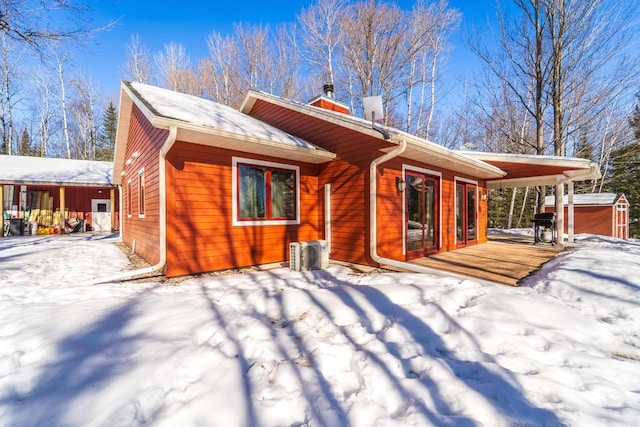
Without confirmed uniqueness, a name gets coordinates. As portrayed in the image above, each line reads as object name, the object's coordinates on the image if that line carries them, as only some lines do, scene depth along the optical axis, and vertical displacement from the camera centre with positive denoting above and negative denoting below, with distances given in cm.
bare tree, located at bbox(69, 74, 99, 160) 2261 +835
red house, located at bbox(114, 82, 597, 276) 471 +57
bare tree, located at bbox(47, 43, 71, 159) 1992 +914
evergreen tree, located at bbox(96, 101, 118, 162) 2519 +749
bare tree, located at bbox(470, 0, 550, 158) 1115 +670
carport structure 1199 +89
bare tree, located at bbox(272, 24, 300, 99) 1716 +934
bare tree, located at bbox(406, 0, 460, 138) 1466 +891
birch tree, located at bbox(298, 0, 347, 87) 1440 +956
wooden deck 471 -111
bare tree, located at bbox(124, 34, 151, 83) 1808 +1003
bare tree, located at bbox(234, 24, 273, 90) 1733 +993
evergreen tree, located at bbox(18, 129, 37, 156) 2411 +598
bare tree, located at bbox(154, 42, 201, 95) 1807 +954
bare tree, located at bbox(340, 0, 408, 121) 1428 +884
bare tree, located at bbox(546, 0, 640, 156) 1029 +604
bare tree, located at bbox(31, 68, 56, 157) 2082 +858
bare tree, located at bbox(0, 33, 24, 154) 1780 +757
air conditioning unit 518 -86
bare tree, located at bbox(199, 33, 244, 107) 1752 +912
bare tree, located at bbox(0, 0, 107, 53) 519 +378
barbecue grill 871 -43
